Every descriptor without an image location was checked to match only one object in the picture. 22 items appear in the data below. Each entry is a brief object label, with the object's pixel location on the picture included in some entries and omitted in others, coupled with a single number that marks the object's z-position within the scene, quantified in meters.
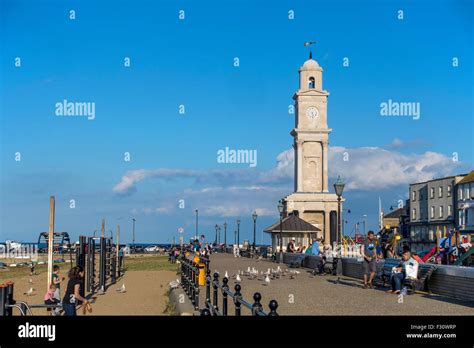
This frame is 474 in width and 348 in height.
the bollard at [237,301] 11.24
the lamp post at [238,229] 97.75
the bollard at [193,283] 20.14
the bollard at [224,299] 13.47
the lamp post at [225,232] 116.29
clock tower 91.69
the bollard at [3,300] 13.34
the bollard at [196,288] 19.26
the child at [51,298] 17.50
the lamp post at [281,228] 51.82
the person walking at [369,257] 24.50
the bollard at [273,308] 8.88
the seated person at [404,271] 21.53
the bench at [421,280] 21.81
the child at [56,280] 18.40
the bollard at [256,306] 9.71
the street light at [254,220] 74.31
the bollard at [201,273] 21.58
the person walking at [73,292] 15.66
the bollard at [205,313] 10.65
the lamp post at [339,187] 34.49
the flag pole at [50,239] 20.62
